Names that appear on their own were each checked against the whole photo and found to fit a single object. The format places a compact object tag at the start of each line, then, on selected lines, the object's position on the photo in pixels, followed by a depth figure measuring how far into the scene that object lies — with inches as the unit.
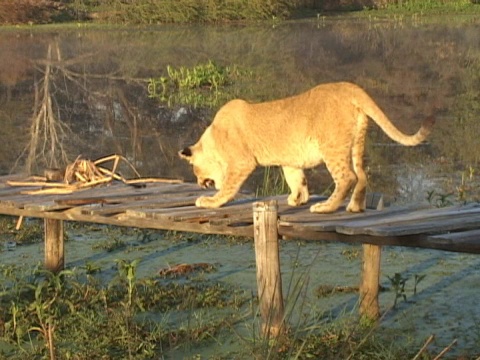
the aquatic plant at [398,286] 526.0
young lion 493.7
